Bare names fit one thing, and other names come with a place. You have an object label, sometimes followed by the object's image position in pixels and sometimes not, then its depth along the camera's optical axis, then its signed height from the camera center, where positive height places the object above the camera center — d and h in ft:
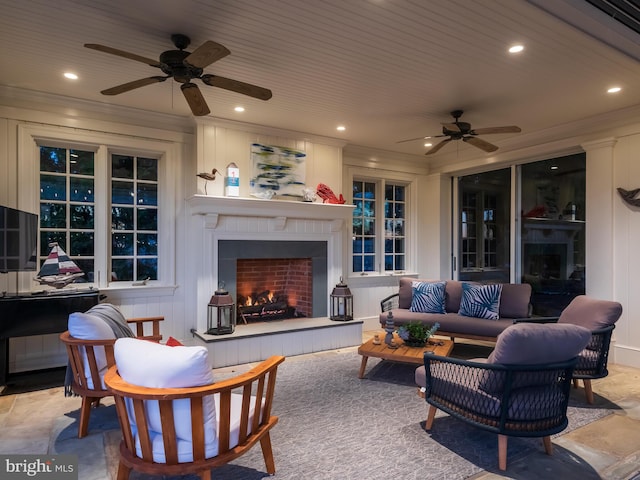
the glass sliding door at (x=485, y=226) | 19.24 +0.84
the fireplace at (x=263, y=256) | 14.69 -0.58
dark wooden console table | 11.46 -2.17
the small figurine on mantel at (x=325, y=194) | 17.37 +2.15
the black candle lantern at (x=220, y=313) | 14.49 -2.68
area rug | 7.48 -4.39
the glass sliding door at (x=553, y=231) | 16.26 +0.53
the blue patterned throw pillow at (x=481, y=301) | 15.17 -2.33
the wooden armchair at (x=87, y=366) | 8.52 -2.80
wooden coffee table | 11.55 -3.35
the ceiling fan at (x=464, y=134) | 13.30 +3.81
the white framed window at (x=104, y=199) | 13.57 +1.57
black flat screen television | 11.16 +0.04
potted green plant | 12.48 -2.95
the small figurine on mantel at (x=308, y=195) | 16.71 +2.02
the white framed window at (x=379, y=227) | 20.35 +0.85
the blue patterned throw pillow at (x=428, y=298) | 16.30 -2.33
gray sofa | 14.34 -2.93
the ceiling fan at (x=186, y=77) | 9.07 +3.87
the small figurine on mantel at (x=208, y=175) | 14.29 +2.44
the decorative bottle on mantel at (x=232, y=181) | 15.12 +2.36
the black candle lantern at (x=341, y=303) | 17.17 -2.69
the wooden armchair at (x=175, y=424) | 5.81 -2.84
